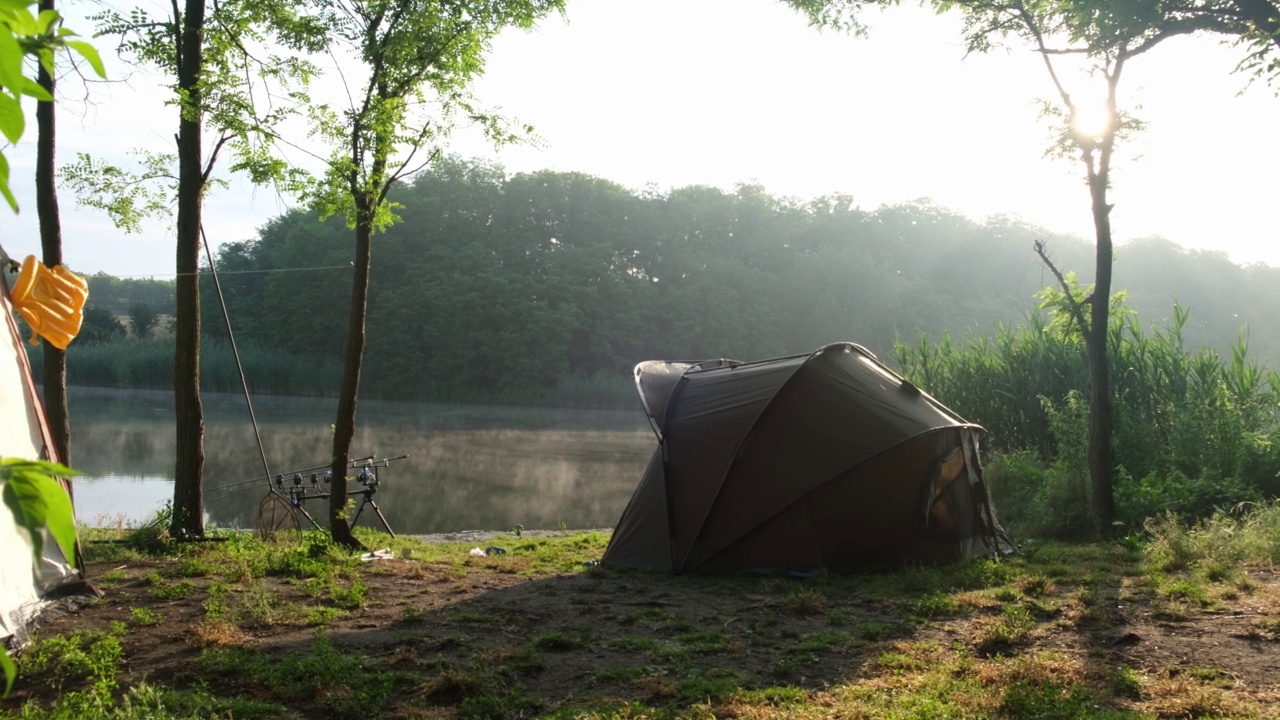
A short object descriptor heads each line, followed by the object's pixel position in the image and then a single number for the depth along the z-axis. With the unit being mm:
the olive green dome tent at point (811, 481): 9148
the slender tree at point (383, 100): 10227
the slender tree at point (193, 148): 9609
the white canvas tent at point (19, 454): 6113
